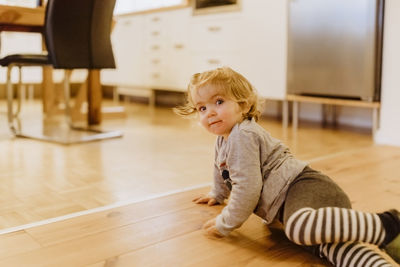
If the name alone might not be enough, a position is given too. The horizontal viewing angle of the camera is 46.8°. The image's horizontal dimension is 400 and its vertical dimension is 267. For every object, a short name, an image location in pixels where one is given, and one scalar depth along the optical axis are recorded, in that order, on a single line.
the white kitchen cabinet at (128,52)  4.31
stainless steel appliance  2.47
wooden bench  2.52
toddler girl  0.89
